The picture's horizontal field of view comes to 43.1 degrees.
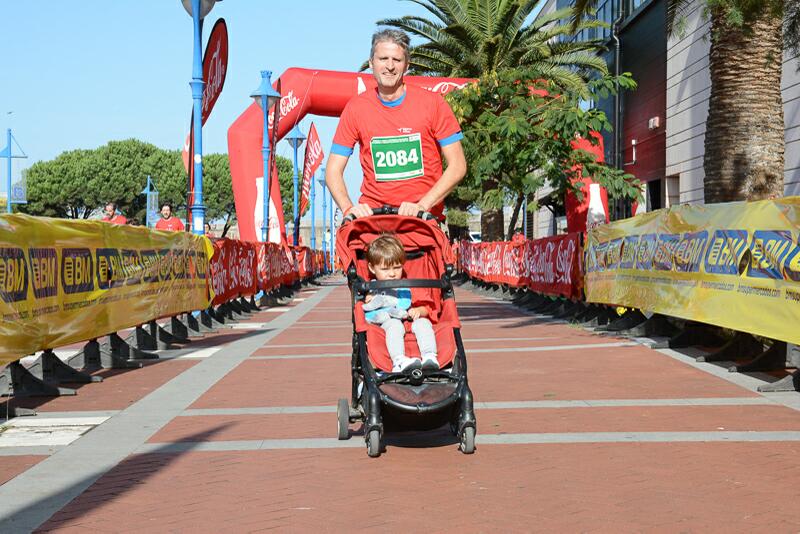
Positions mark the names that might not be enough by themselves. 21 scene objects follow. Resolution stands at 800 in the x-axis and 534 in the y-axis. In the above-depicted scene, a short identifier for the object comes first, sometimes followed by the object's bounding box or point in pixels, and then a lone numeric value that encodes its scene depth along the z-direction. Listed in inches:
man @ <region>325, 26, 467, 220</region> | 254.5
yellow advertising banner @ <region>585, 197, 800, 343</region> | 337.7
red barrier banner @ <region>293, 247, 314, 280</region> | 1373.0
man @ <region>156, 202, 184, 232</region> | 728.3
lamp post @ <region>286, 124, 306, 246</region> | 1658.5
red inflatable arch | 1140.5
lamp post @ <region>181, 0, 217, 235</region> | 692.7
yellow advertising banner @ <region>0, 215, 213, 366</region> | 318.7
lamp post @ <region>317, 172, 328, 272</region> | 2419.5
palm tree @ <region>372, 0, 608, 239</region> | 1218.0
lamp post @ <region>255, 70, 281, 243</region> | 1057.6
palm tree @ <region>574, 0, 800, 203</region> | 555.5
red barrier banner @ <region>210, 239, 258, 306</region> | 680.4
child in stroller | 235.0
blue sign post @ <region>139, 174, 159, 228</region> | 2773.1
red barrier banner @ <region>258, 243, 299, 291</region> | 925.8
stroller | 225.3
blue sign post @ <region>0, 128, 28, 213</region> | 2448.3
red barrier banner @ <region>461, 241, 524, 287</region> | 984.3
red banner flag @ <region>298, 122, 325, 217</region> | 1589.6
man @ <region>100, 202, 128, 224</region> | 680.0
